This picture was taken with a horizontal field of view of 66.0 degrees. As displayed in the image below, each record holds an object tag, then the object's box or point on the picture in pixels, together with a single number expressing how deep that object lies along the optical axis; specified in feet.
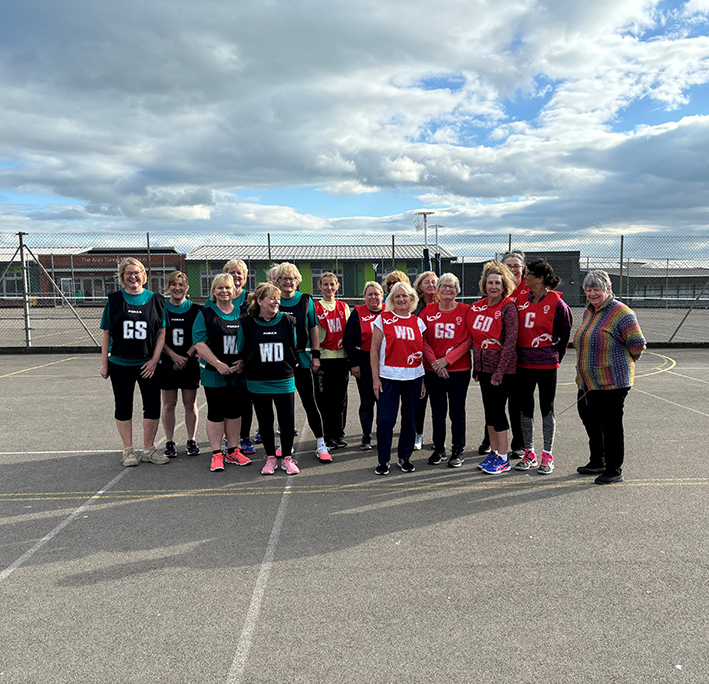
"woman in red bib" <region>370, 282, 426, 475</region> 16.51
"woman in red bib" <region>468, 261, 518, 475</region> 16.16
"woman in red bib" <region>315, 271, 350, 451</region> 19.60
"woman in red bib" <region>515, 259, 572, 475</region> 16.24
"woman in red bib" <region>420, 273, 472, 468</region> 17.11
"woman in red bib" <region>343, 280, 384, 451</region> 18.89
